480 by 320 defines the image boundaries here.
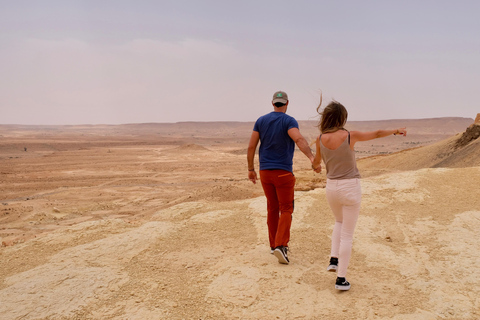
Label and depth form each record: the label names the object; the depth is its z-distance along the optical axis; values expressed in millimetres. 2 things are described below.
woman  3668
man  4266
